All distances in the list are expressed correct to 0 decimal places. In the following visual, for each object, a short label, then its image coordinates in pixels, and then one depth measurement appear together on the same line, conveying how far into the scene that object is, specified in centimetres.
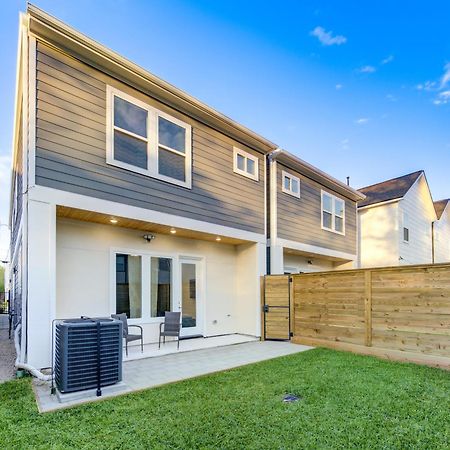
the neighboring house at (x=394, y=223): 1401
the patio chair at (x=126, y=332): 619
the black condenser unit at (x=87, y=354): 404
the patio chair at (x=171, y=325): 704
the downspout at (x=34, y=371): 451
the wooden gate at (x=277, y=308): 843
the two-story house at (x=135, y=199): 518
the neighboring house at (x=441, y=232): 1896
